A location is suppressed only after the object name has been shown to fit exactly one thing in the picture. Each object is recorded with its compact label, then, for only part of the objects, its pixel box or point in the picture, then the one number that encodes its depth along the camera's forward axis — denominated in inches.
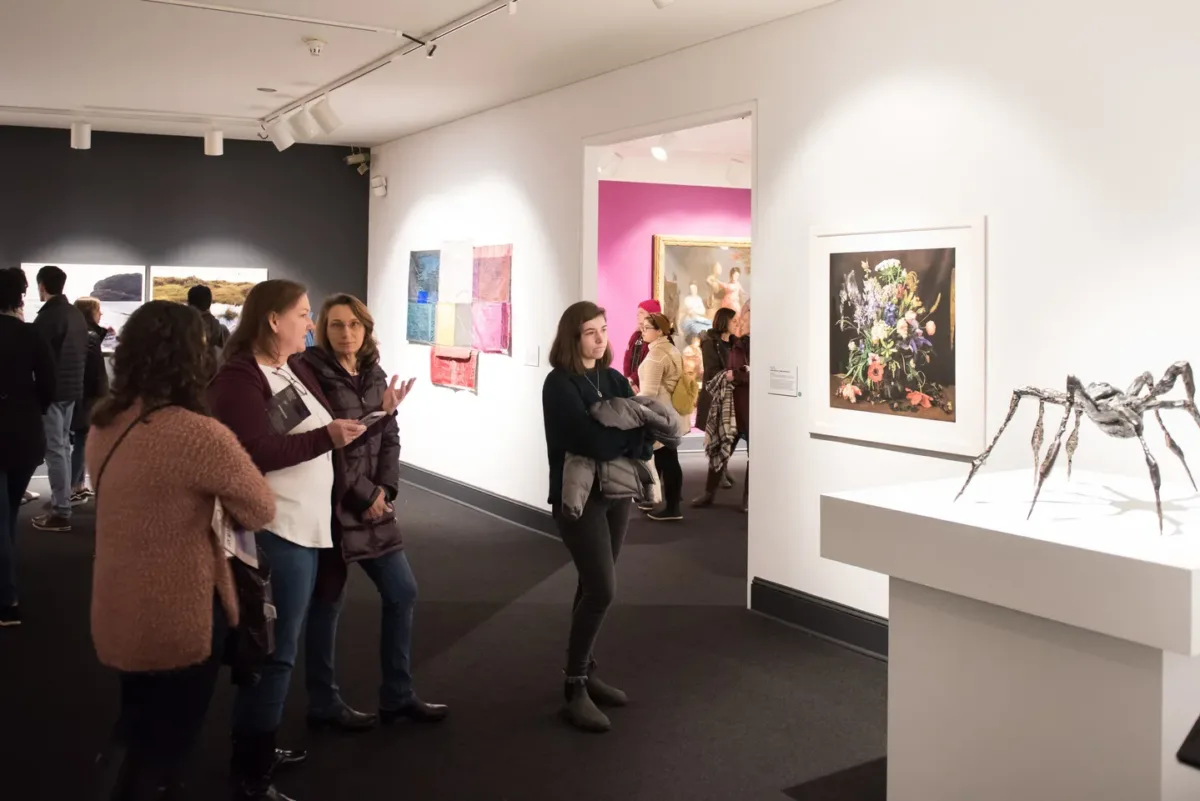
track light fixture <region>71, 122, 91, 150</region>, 323.3
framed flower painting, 163.3
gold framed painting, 413.1
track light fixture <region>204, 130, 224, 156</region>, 329.7
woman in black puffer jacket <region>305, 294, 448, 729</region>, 131.2
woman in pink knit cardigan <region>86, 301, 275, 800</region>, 90.9
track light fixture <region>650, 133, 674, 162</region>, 329.7
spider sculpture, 106.7
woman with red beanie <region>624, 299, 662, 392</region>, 310.6
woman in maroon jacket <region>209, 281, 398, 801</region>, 112.1
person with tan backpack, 290.5
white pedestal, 89.7
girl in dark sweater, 137.4
